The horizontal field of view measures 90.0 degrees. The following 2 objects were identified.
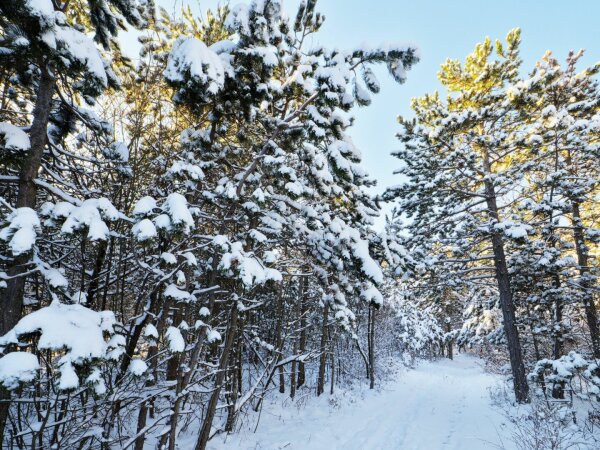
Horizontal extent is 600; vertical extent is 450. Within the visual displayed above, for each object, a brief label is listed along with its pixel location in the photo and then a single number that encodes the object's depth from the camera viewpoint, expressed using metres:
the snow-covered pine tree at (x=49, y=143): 2.66
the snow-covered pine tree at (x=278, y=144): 4.45
